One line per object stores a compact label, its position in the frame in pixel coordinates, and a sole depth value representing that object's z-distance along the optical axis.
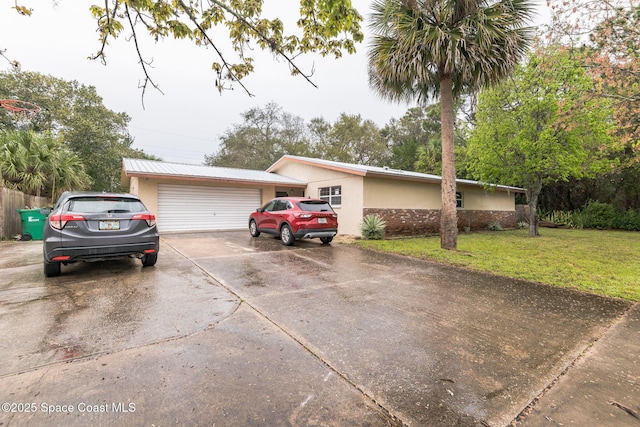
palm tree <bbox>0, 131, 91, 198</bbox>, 11.45
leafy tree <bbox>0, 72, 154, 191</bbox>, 19.98
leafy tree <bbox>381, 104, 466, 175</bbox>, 22.17
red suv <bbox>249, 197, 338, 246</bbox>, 9.05
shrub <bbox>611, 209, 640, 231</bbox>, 16.44
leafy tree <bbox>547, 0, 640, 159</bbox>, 7.38
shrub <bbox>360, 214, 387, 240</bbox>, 11.21
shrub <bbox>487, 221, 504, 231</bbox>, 16.80
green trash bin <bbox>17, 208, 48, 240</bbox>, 10.33
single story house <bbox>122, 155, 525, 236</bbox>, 12.17
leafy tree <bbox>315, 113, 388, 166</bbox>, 31.12
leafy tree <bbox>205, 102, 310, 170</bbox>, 32.28
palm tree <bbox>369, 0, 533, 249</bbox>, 8.02
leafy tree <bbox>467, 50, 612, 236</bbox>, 11.01
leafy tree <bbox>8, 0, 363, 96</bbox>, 3.27
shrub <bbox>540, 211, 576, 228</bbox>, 18.57
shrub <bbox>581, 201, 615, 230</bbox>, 17.27
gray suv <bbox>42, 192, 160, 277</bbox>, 4.73
